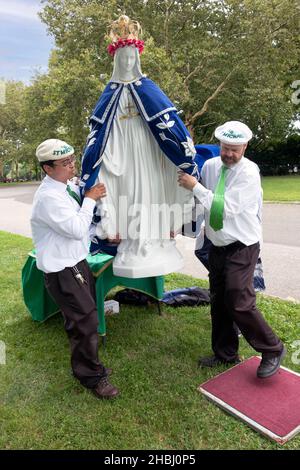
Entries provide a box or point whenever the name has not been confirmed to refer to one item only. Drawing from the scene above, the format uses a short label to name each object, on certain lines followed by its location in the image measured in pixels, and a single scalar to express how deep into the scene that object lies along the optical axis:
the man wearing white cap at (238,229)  2.94
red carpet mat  2.75
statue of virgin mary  3.15
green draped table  4.33
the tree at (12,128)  39.06
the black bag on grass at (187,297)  4.82
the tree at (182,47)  16.11
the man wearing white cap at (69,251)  2.79
